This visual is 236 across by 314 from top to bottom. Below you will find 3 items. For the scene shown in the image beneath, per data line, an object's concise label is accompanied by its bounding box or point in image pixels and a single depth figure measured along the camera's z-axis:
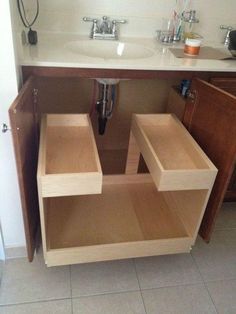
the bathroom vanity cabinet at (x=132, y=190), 1.04
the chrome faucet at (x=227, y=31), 1.68
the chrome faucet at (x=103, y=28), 1.55
